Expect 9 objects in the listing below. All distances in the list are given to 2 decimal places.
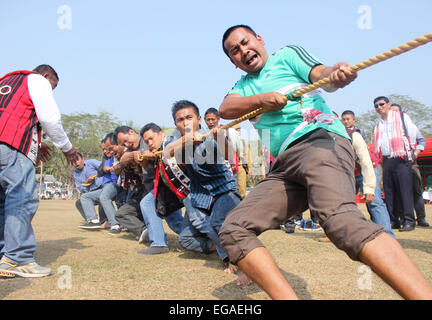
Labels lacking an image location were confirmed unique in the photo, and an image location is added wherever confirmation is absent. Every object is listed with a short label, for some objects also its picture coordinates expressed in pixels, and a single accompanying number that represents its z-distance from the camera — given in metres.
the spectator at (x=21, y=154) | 2.92
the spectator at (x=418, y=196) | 6.67
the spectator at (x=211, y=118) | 6.23
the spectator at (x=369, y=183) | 3.83
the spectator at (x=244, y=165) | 6.50
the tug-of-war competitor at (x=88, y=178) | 7.25
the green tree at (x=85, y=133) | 34.56
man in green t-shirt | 1.43
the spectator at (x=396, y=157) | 5.86
